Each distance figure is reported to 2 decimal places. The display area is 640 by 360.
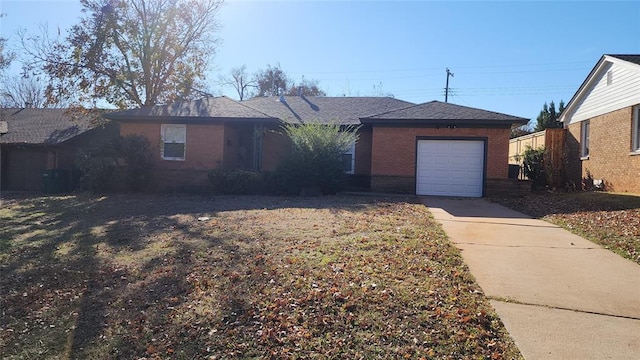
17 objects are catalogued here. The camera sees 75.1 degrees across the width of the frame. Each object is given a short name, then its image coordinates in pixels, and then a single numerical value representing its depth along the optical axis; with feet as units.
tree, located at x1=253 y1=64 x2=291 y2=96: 147.95
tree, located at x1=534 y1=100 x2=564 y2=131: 97.16
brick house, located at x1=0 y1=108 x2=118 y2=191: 67.10
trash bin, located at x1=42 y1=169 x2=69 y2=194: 57.47
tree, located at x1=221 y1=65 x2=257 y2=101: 154.92
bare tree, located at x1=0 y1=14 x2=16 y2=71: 65.41
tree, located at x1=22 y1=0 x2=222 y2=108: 74.23
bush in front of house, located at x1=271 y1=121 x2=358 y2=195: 46.21
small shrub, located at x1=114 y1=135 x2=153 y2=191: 49.49
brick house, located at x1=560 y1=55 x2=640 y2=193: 45.03
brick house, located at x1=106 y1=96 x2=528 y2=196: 48.55
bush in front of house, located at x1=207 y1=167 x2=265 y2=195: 48.08
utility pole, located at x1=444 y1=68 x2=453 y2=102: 128.77
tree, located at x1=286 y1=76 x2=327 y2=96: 140.50
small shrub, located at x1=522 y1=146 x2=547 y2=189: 57.67
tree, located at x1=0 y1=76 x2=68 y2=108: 122.42
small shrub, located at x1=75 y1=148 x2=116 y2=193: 48.96
